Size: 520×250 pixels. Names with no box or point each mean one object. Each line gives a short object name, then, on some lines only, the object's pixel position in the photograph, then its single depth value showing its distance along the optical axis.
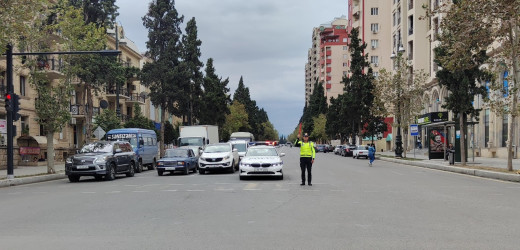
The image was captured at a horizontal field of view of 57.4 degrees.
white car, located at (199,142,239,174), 23.14
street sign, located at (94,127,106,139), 30.06
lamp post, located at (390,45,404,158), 40.62
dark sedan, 23.65
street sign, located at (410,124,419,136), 38.06
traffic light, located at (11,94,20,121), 21.05
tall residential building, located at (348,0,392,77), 90.19
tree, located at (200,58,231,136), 64.06
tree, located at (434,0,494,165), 20.30
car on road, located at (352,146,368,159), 47.53
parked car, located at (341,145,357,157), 56.00
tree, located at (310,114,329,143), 101.86
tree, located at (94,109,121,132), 38.83
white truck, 34.66
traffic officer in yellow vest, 15.68
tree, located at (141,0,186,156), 49.41
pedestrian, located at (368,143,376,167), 31.09
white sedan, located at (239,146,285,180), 18.53
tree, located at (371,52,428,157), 40.69
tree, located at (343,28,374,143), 60.22
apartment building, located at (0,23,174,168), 32.69
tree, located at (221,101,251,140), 89.01
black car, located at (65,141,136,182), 20.34
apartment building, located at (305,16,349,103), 135.25
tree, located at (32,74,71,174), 24.24
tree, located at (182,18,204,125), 53.00
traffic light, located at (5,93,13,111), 20.77
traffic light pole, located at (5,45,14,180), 20.83
